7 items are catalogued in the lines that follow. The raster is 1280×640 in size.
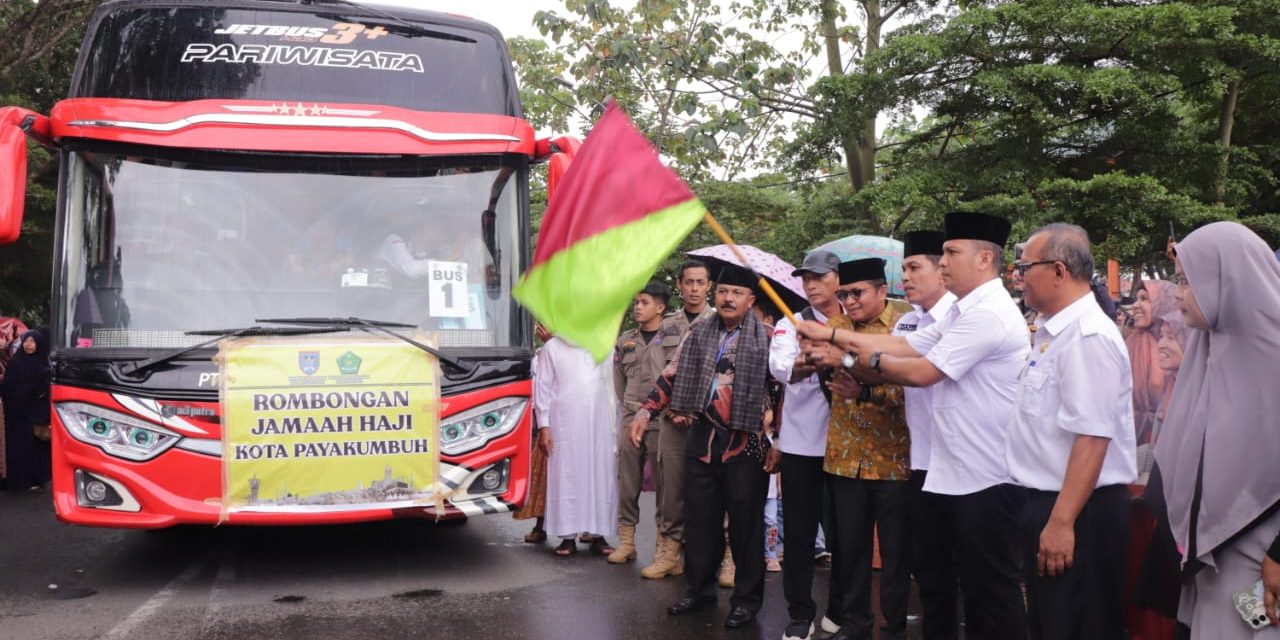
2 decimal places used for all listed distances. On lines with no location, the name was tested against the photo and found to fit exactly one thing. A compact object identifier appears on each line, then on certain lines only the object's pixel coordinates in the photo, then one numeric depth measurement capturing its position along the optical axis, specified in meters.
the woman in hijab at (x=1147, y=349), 6.11
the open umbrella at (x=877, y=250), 7.66
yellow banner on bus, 6.02
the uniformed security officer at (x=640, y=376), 7.58
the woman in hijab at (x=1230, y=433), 3.21
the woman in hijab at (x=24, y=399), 11.10
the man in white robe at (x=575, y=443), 7.62
